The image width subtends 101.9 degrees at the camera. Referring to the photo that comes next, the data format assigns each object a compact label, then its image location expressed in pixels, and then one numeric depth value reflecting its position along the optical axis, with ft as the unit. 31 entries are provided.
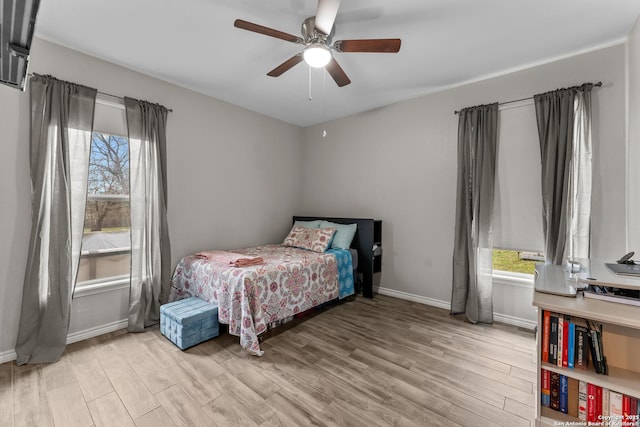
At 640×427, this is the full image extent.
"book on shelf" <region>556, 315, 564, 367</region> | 4.39
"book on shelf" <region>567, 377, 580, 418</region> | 4.37
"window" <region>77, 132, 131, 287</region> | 8.32
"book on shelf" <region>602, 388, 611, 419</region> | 4.05
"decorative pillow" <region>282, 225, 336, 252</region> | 11.21
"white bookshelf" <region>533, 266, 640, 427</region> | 3.90
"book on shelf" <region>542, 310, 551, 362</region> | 4.48
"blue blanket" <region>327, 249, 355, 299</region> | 10.53
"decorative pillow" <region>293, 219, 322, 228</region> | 12.96
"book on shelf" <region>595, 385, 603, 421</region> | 4.14
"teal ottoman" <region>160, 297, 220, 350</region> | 7.27
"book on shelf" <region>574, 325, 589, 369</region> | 4.33
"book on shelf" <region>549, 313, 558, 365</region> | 4.43
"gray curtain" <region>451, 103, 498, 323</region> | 8.98
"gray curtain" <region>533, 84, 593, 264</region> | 7.60
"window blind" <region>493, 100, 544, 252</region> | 8.43
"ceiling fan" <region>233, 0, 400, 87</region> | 5.29
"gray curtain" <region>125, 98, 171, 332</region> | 8.52
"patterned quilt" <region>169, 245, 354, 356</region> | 7.46
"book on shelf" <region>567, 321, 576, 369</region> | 4.34
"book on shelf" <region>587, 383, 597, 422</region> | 4.20
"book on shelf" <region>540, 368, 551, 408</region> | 4.52
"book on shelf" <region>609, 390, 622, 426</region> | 3.95
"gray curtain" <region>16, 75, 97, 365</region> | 6.81
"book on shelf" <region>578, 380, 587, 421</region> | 4.28
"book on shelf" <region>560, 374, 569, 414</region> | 4.42
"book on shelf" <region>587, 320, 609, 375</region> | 4.16
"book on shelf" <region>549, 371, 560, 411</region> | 4.48
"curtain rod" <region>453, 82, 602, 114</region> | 8.50
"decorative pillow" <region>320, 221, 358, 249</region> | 11.46
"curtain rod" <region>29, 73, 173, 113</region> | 8.08
